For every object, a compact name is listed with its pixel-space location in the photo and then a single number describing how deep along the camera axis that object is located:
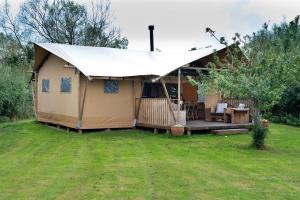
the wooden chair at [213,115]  16.55
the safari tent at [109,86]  14.41
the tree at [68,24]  35.03
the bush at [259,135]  11.37
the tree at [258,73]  11.00
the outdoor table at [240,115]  15.62
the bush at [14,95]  19.72
